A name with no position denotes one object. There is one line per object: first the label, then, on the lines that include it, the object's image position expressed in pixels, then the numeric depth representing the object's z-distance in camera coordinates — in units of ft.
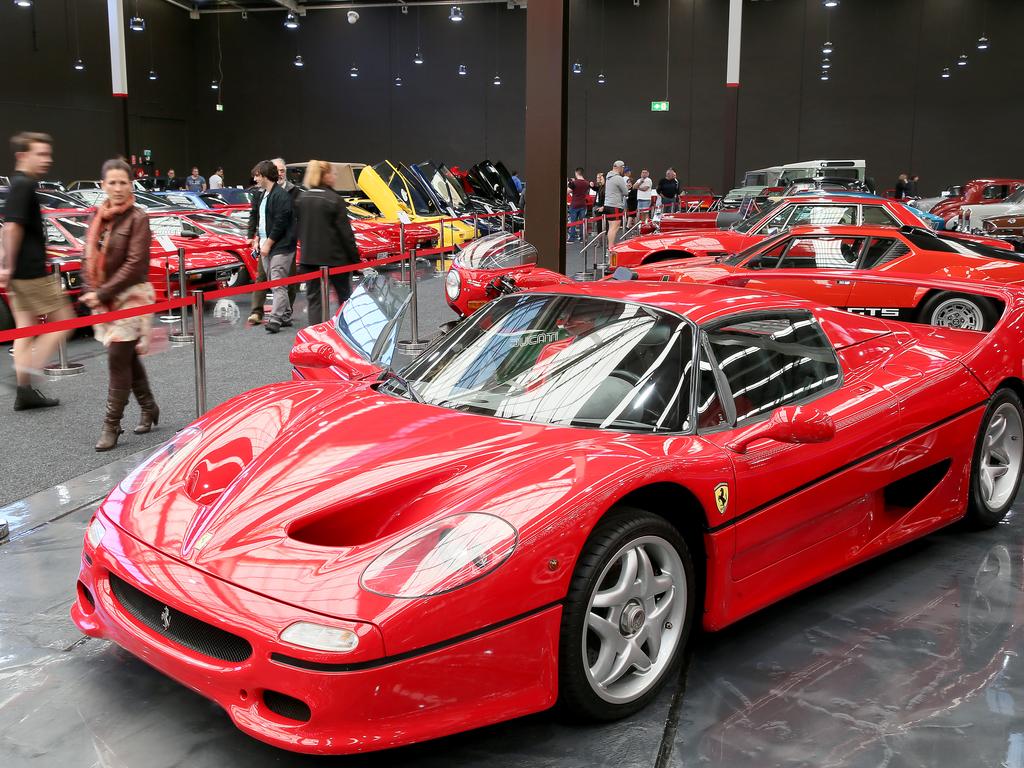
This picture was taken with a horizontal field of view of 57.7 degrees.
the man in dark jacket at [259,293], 31.42
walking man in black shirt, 17.72
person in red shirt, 72.33
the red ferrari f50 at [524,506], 7.03
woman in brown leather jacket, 17.17
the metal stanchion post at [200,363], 18.31
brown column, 30.27
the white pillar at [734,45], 76.18
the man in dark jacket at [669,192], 81.61
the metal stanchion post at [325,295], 24.31
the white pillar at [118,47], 74.02
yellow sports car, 51.62
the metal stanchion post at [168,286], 31.39
